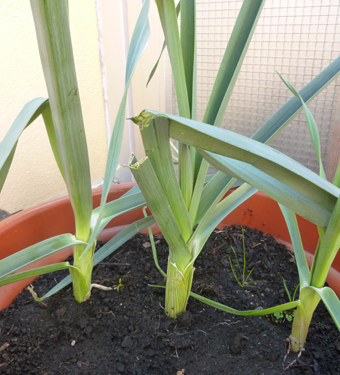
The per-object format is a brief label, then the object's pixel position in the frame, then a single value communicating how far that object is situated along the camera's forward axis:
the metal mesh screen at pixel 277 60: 0.96
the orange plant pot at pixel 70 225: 0.70
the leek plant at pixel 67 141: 0.38
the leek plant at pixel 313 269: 0.42
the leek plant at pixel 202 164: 0.32
